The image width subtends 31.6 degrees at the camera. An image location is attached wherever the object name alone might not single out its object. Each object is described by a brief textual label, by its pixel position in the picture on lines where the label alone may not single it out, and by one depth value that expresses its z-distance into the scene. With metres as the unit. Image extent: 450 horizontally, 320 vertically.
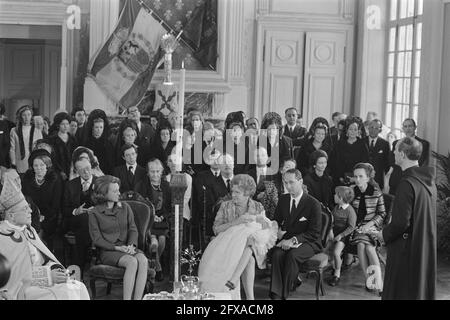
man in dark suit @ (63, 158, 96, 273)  7.03
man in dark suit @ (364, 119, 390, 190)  9.30
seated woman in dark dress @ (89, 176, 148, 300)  6.18
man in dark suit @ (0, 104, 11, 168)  9.32
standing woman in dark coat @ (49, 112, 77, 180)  8.63
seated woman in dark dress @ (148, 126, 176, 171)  8.61
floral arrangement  7.04
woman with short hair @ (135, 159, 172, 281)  7.23
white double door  11.98
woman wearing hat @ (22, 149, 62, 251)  7.19
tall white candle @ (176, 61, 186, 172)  3.79
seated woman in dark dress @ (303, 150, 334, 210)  7.84
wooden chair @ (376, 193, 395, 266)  7.41
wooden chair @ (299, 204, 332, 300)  6.72
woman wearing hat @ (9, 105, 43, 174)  9.20
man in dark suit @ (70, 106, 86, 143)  9.46
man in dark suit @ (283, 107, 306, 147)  9.73
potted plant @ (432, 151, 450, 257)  8.63
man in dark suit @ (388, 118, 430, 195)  8.92
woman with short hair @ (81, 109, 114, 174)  8.79
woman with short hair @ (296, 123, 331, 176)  8.85
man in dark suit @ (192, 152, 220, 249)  7.33
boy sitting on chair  7.28
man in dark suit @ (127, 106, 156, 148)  9.53
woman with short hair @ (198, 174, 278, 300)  6.32
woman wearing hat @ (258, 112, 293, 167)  8.44
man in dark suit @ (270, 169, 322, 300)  6.66
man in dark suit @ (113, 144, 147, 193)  7.57
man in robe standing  5.14
